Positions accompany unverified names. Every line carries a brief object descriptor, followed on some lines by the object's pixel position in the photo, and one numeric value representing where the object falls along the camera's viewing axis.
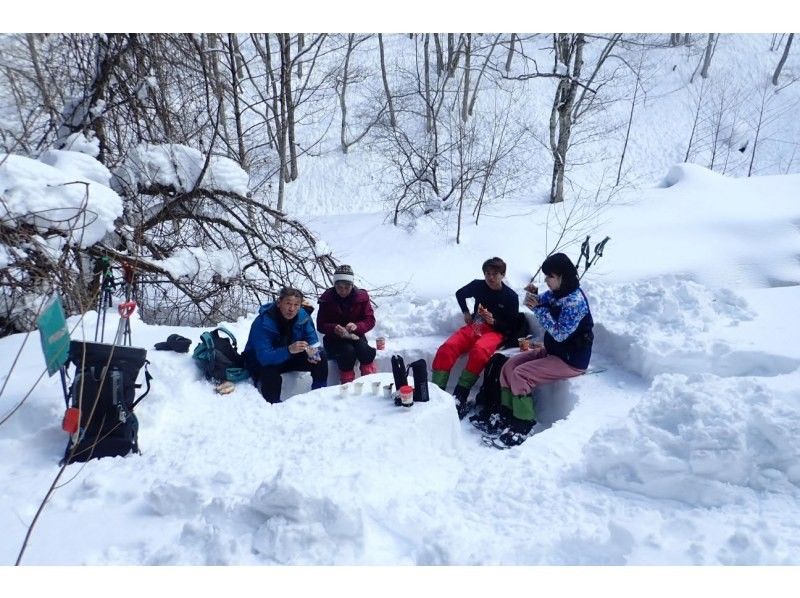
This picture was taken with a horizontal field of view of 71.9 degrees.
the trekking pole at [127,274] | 4.63
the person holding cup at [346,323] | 5.32
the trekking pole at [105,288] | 3.95
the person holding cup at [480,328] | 5.26
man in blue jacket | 4.68
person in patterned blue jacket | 4.52
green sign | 2.83
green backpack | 4.63
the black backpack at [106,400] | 3.50
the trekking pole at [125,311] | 3.85
